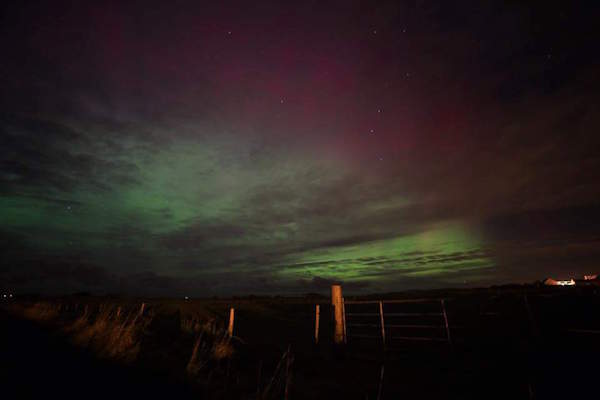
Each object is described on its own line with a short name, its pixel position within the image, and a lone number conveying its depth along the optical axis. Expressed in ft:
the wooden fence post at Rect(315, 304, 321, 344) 39.33
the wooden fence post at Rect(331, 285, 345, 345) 35.54
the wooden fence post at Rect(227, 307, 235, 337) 42.04
